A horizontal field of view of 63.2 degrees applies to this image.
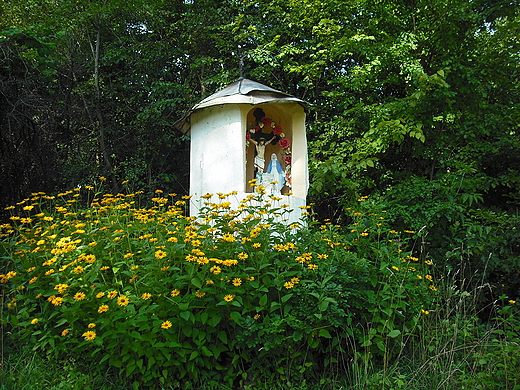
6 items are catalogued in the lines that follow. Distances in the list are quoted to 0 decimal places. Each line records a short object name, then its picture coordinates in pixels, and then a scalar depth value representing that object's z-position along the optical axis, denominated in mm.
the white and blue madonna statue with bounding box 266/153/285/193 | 6891
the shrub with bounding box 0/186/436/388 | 2779
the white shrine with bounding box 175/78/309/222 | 6152
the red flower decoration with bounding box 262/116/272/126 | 7047
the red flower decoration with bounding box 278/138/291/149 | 7103
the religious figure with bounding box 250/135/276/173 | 6883
